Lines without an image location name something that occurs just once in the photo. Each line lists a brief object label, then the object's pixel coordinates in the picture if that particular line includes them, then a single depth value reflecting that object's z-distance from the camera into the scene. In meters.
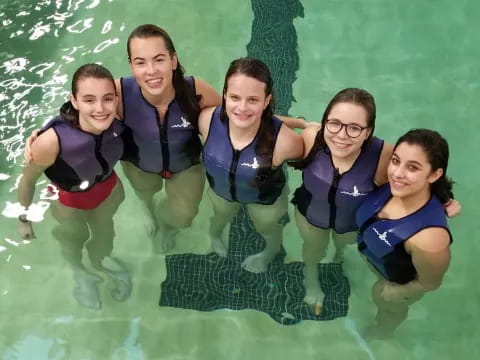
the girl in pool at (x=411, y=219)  2.49
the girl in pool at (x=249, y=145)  2.69
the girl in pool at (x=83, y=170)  2.75
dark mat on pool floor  3.75
